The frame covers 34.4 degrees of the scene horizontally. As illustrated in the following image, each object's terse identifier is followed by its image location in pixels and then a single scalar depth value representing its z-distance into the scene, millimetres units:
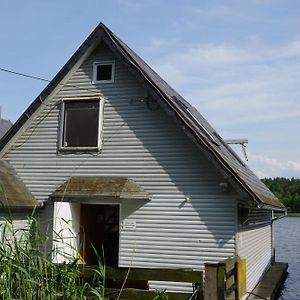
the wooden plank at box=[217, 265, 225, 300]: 7549
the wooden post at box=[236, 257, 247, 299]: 9602
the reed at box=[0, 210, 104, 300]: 5191
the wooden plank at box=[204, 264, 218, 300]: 7531
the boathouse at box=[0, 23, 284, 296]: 12000
